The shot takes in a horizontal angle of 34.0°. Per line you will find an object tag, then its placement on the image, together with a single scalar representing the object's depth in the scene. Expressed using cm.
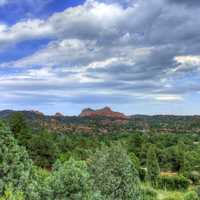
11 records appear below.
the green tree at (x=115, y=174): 1005
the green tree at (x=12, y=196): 702
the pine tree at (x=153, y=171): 3812
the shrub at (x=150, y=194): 2579
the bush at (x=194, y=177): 4176
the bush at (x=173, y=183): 3844
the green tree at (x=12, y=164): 1030
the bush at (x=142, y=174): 4078
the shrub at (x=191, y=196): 2295
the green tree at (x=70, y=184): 1009
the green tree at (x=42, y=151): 3441
